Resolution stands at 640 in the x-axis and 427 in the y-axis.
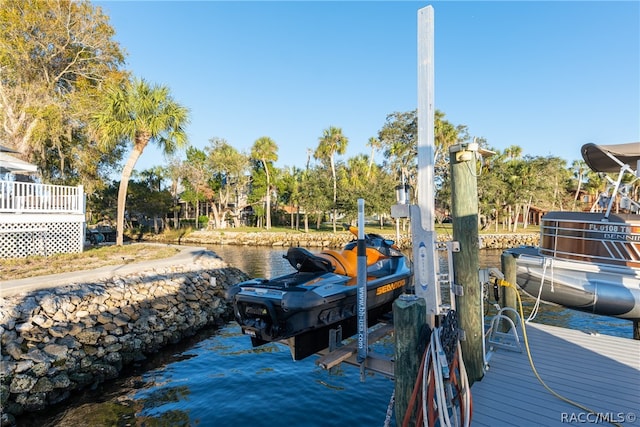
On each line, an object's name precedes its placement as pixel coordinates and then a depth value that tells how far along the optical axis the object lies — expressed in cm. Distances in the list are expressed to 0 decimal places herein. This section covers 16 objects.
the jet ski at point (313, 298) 414
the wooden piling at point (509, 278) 576
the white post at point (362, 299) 410
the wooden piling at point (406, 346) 327
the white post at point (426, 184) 384
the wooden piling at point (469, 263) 399
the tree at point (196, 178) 4041
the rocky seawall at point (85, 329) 584
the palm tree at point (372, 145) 4228
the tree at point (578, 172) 4295
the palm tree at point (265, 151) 4197
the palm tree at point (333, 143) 3900
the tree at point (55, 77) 1664
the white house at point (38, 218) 1196
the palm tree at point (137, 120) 1561
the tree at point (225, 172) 4056
